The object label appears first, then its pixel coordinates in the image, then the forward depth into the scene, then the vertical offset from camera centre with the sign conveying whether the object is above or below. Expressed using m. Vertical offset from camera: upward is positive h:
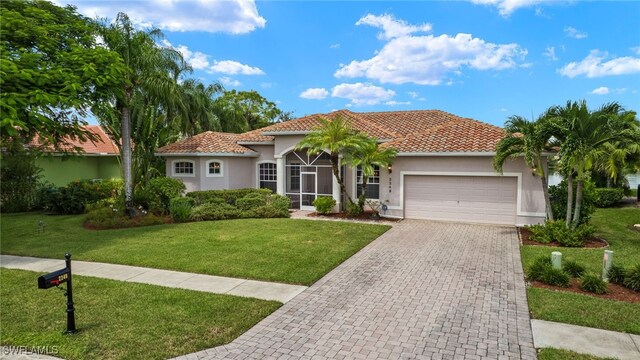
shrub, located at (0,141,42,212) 20.20 -0.72
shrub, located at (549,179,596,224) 13.27 -1.23
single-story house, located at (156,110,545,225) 15.49 -0.01
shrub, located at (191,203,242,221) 16.72 -1.98
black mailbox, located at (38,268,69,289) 5.32 -1.63
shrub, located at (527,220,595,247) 11.75 -2.20
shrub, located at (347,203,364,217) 17.27 -1.96
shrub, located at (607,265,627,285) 8.03 -2.39
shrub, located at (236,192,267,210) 17.73 -1.59
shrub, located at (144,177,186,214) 17.47 -1.11
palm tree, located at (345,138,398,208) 15.95 +0.54
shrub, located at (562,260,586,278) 8.55 -2.42
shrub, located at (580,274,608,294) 7.61 -2.48
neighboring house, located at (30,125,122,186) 24.55 +0.29
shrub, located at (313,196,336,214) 17.88 -1.73
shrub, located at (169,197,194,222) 16.42 -1.80
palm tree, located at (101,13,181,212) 15.96 +4.59
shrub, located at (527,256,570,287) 8.03 -2.42
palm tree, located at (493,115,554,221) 12.55 +0.81
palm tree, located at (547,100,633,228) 11.34 +1.09
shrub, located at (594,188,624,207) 21.88 -1.75
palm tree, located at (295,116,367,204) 16.45 +1.30
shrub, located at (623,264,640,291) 7.70 -2.40
